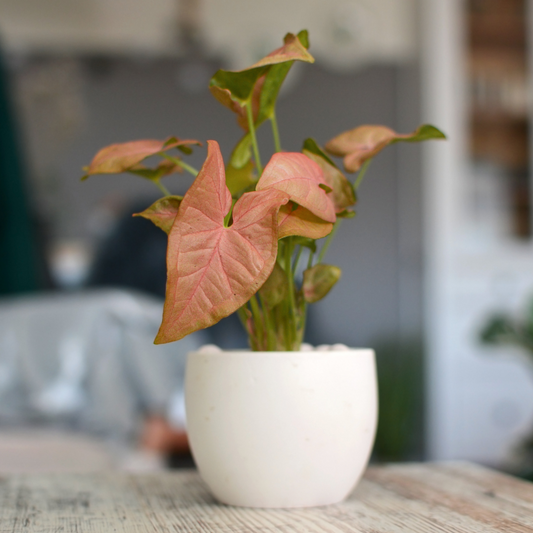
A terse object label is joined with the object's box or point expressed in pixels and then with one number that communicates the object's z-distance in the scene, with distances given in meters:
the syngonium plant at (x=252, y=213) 0.44
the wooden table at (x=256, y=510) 0.50
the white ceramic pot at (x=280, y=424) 0.53
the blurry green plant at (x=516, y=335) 1.83
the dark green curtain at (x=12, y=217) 2.83
